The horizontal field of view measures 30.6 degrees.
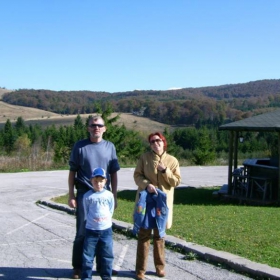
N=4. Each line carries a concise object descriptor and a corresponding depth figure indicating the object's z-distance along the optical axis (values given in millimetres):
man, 5934
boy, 5707
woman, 6020
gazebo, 14203
